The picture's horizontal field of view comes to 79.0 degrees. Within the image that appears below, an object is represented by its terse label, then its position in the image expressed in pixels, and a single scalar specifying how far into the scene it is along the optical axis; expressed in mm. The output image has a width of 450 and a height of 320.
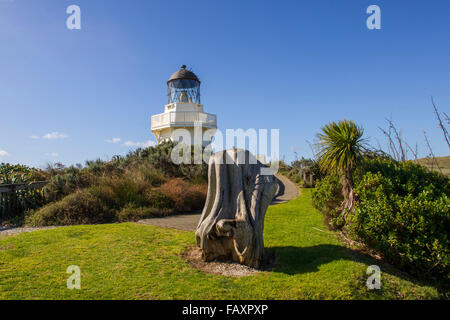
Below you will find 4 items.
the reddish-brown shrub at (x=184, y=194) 10578
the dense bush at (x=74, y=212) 8891
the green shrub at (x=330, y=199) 7489
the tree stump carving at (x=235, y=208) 5016
